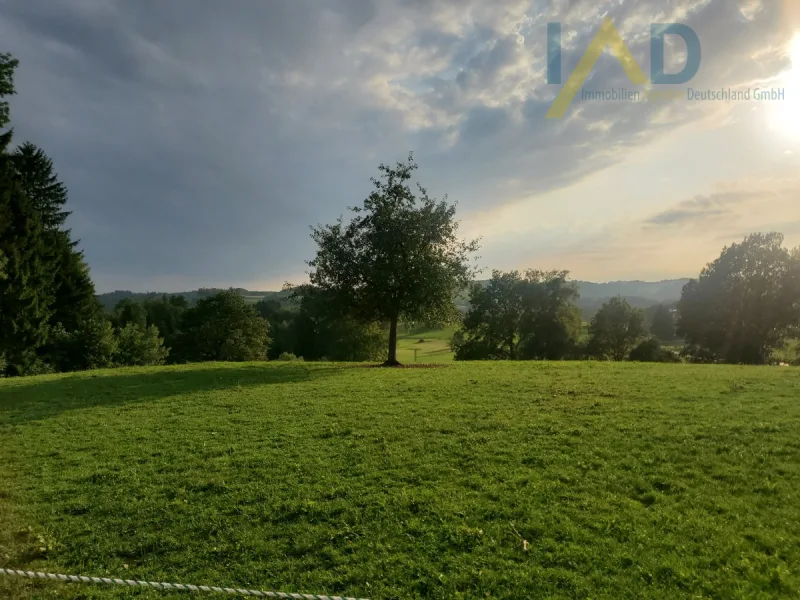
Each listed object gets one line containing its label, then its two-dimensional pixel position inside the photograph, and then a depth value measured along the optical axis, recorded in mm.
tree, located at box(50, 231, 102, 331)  43531
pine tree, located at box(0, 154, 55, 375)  35594
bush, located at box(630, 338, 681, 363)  48750
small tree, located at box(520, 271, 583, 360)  51375
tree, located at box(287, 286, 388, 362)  26812
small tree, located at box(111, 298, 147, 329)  68125
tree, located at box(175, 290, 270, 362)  54906
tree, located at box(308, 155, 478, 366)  24938
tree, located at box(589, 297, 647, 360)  52750
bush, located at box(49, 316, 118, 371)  41750
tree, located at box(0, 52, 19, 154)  27391
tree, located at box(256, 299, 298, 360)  79250
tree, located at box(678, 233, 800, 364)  39250
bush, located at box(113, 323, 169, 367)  46844
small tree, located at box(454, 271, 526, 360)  53312
